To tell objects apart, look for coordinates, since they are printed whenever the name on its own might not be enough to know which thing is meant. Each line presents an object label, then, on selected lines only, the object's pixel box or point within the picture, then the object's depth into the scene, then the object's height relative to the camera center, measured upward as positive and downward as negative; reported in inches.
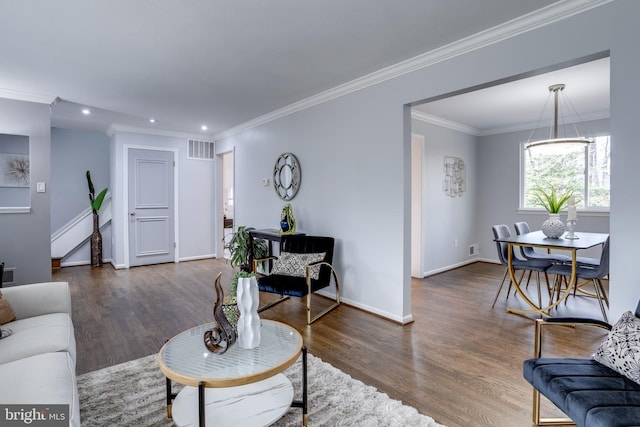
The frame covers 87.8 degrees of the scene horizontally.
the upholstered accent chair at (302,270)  133.0 -26.3
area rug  71.6 -45.4
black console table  173.1 -14.3
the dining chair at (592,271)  123.7 -24.2
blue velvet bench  50.8 -30.7
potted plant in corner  241.9 -21.9
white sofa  54.5 -30.0
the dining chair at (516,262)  143.8 -23.1
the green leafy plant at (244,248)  189.0 -22.4
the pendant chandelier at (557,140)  149.1 +31.7
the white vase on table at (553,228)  146.8 -8.1
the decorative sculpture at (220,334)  72.3 -27.7
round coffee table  61.9 -31.0
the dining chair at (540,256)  148.7 -21.9
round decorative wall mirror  182.9 +18.9
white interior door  235.9 +1.3
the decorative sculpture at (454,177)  224.2 +22.9
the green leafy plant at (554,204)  159.0 +2.8
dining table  126.9 -13.7
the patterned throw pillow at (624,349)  59.2 -25.9
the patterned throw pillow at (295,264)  143.8 -24.3
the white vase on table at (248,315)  73.6 -23.9
